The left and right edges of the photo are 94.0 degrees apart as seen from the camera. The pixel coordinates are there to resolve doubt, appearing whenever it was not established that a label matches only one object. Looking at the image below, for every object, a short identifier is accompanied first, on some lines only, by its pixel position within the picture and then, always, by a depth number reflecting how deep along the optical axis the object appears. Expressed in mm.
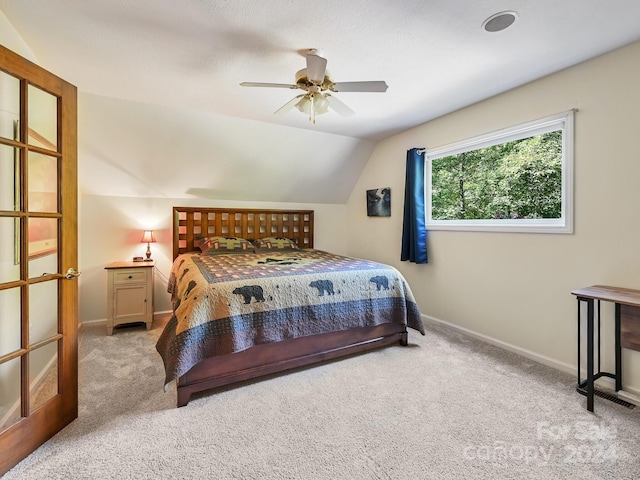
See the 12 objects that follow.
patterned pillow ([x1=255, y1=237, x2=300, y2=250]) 4359
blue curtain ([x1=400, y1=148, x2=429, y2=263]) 3627
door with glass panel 1550
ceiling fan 1978
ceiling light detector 1790
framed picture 4320
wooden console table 1916
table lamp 3758
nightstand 3258
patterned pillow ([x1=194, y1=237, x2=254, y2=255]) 3924
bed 2025
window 2551
